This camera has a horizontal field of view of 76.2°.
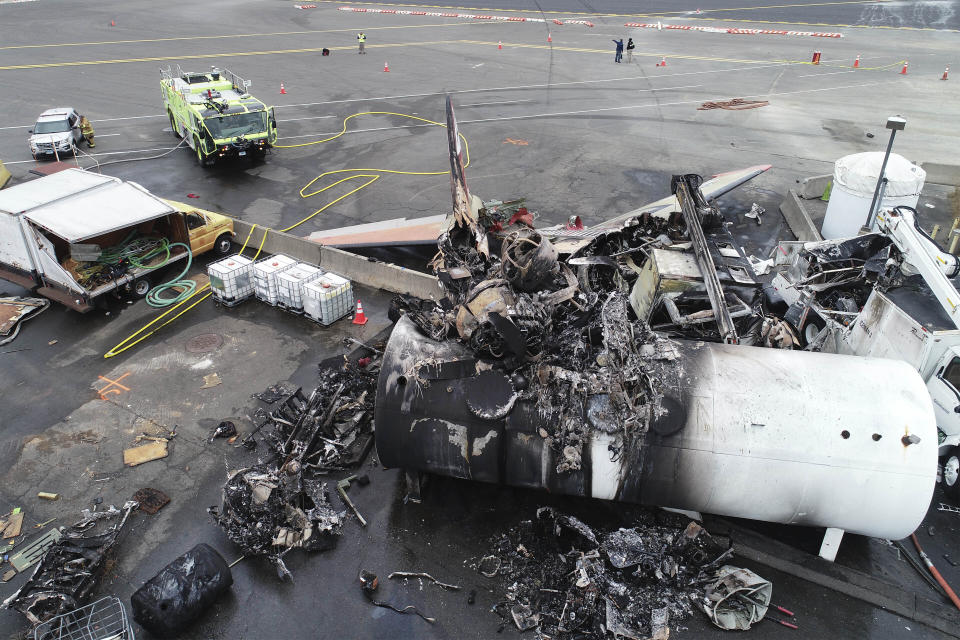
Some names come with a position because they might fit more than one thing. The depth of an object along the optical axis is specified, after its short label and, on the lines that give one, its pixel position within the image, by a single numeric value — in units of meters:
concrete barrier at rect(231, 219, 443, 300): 16.25
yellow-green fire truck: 23.73
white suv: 25.72
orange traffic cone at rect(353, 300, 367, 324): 15.42
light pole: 15.01
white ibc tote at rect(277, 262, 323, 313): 15.32
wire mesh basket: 8.55
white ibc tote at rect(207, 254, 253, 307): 15.86
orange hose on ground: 9.28
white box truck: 15.02
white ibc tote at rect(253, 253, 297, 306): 15.74
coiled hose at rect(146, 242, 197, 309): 16.36
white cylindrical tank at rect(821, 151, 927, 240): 18.55
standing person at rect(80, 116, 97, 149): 27.64
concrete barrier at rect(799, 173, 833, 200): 22.92
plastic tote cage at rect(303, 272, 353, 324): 14.99
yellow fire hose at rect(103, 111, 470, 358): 14.63
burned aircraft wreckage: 8.93
